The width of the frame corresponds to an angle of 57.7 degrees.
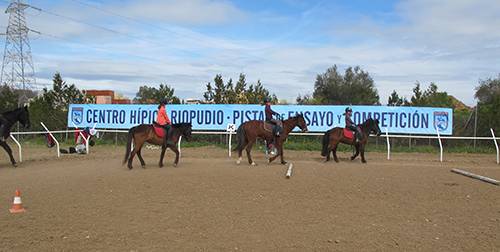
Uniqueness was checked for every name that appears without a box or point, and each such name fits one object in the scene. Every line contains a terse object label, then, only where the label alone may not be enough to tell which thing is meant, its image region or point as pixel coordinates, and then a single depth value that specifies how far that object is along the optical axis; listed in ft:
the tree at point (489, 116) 69.05
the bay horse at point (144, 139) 47.52
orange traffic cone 25.07
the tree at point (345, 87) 132.57
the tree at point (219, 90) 93.41
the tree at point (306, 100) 109.60
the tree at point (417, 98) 88.05
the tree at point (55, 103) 84.28
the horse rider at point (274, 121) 53.42
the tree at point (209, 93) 93.15
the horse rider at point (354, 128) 55.31
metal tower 131.62
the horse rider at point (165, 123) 49.62
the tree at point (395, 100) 95.01
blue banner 68.95
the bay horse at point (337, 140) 55.36
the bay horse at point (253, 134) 52.90
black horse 49.71
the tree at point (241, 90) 93.40
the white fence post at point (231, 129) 63.52
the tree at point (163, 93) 105.01
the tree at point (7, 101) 92.15
